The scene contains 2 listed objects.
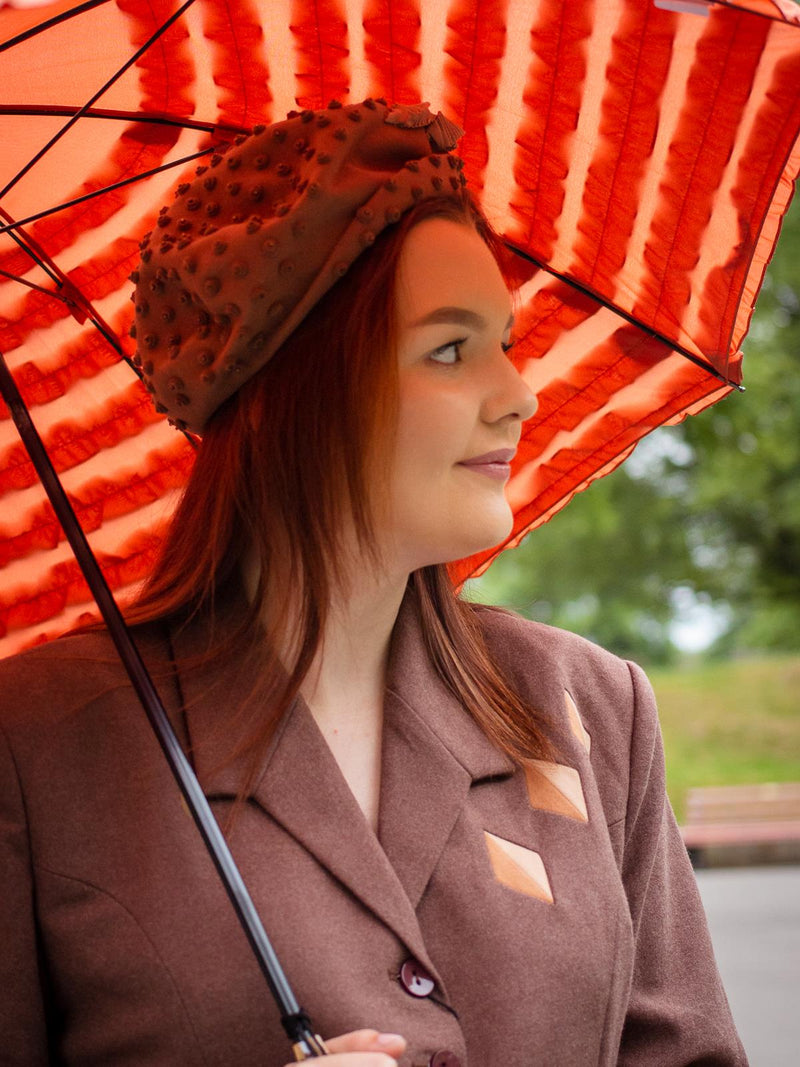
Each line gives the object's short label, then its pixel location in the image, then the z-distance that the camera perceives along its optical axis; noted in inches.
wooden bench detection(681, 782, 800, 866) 351.6
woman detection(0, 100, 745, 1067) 62.9
